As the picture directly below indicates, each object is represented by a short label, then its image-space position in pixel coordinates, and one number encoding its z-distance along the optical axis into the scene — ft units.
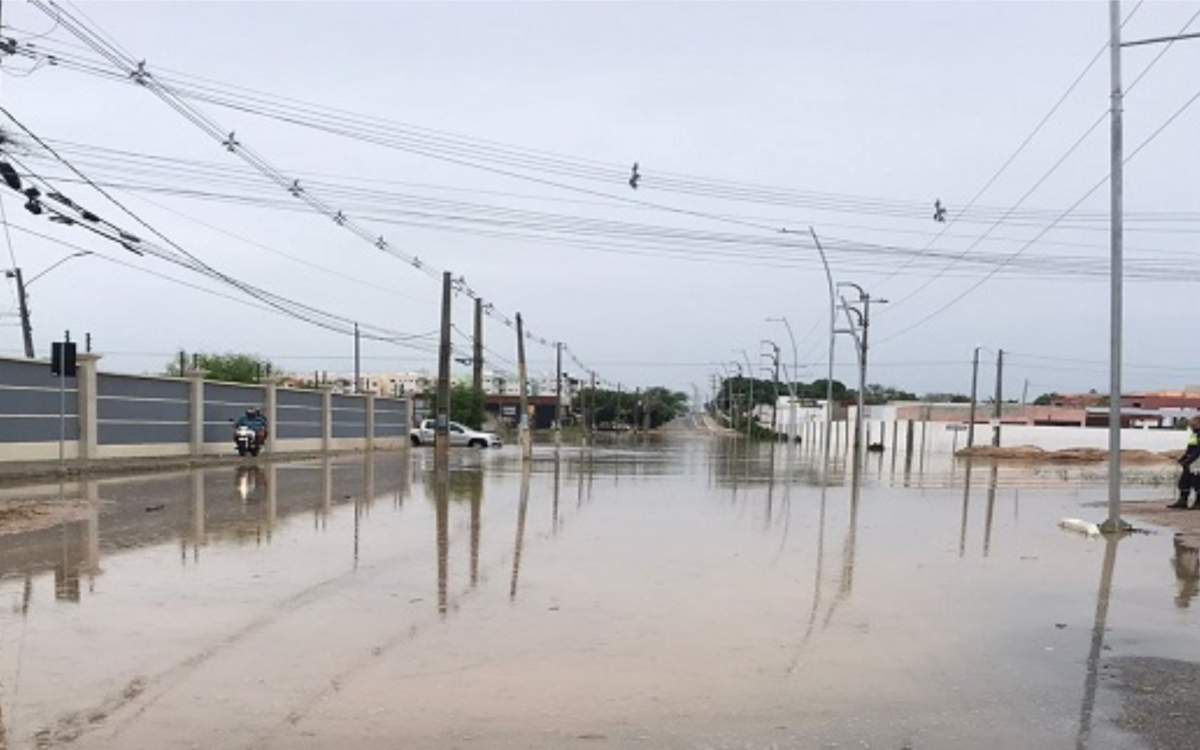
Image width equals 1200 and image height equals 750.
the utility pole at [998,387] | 201.77
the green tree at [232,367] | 302.86
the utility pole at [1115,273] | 54.13
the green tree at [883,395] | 499.43
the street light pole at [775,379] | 298.35
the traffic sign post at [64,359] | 78.02
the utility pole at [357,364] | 255.91
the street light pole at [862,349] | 160.66
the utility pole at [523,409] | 146.00
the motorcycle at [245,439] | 121.90
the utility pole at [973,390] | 196.46
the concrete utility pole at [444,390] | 138.62
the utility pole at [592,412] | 470.72
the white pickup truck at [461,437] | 212.23
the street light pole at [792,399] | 253.16
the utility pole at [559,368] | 329.19
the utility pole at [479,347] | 202.59
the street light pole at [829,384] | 114.37
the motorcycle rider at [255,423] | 122.83
